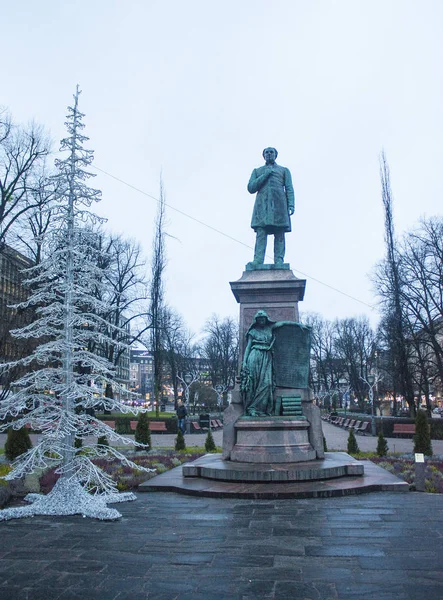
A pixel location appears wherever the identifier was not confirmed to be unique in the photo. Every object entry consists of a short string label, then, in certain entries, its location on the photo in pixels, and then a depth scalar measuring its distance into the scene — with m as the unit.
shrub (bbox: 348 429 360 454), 15.02
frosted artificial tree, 7.24
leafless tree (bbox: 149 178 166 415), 38.44
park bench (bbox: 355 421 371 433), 29.80
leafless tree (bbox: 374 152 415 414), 33.31
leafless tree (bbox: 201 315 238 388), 61.92
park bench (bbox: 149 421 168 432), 29.28
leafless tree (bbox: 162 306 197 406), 46.31
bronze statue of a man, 12.14
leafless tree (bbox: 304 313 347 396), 70.69
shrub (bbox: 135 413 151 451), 15.30
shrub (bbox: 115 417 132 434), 28.77
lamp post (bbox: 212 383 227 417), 51.99
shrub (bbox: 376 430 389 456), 14.48
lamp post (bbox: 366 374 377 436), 30.20
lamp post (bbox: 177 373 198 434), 31.33
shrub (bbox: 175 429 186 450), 16.67
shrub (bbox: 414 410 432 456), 13.73
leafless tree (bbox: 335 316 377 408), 66.62
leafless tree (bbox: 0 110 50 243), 27.09
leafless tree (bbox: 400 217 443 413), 32.28
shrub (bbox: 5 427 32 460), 13.09
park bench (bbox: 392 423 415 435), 26.36
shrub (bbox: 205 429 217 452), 15.52
